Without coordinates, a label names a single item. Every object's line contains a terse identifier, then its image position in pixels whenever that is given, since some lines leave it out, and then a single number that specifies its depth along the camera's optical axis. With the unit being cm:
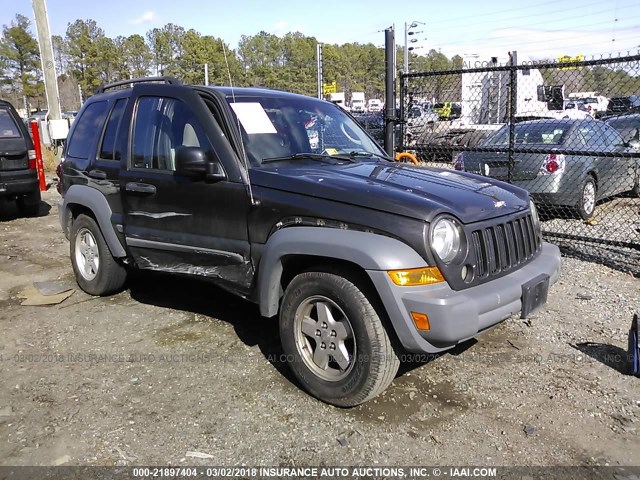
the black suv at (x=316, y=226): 292
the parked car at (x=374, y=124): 1201
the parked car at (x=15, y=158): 862
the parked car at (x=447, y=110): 953
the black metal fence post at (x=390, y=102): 689
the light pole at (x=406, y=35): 3581
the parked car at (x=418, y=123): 787
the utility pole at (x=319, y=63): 1658
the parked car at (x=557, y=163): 786
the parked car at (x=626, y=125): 905
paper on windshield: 379
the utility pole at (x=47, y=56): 1441
